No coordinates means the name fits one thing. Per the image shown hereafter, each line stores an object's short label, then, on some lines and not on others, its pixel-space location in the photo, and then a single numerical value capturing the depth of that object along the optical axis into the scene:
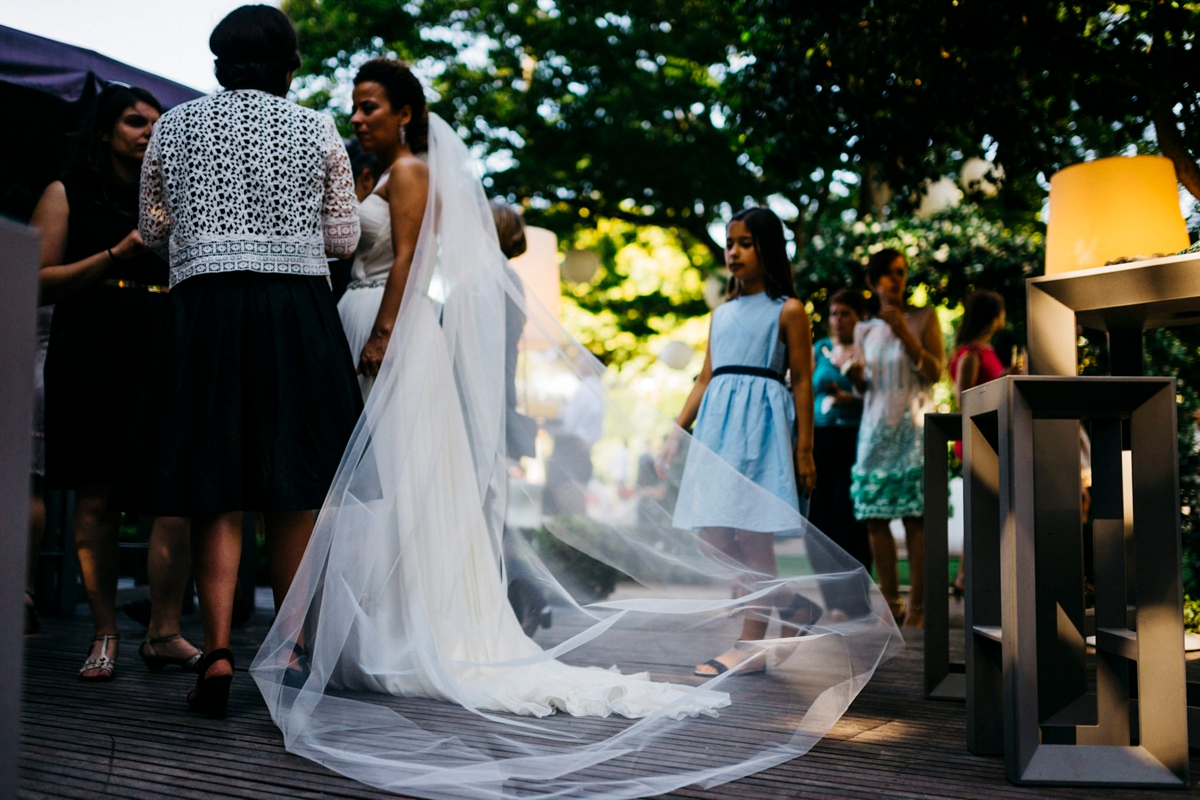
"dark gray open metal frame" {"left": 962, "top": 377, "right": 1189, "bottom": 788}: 1.90
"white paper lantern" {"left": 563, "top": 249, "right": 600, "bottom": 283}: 9.70
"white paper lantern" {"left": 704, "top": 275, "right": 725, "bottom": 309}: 9.51
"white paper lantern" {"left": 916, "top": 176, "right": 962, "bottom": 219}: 6.96
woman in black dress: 2.93
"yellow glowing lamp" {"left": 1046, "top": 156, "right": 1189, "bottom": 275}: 2.81
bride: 2.04
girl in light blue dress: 3.22
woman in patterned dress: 4.31
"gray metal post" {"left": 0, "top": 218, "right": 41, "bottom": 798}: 1.14
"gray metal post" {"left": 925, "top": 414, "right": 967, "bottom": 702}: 2.68
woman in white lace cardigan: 2.38
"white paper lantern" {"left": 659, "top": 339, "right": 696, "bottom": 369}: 12.55
